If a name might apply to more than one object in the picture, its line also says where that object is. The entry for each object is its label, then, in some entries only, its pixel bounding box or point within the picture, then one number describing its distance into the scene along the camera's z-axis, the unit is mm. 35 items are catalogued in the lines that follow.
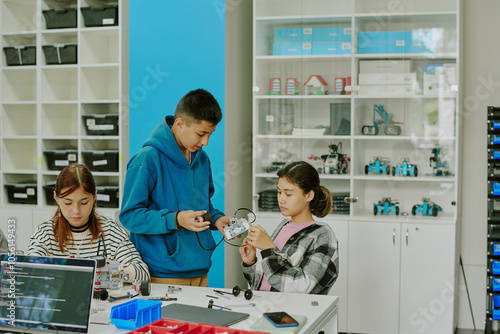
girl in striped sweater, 2496
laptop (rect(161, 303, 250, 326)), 1948
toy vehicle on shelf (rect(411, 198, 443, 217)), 4211
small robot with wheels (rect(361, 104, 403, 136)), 4304
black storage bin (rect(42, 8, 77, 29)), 4590
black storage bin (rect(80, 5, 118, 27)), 4480
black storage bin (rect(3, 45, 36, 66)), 4699
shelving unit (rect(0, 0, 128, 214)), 4566
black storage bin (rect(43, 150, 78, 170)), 4625
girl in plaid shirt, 2395
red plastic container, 1757
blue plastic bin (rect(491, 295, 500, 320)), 3959
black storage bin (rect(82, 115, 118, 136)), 4504
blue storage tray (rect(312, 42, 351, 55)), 4324
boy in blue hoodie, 2549
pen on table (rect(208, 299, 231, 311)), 2161
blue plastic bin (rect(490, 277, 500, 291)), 3956
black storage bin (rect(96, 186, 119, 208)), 4520
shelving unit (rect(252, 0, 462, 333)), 4102
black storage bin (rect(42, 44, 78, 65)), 4594
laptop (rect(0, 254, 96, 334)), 1746
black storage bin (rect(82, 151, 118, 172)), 4504
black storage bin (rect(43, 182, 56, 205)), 4675
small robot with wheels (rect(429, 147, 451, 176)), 4188
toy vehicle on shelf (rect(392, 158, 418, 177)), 4234
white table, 2031
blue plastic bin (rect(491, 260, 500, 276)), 3934
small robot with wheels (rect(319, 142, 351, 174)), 4383
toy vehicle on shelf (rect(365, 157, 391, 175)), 4332
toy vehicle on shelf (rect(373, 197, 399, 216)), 4289
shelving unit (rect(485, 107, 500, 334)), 3934
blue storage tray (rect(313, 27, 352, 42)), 4312
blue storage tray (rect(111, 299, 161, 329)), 1908
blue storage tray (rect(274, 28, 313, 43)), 4410
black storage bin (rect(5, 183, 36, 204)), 4746
